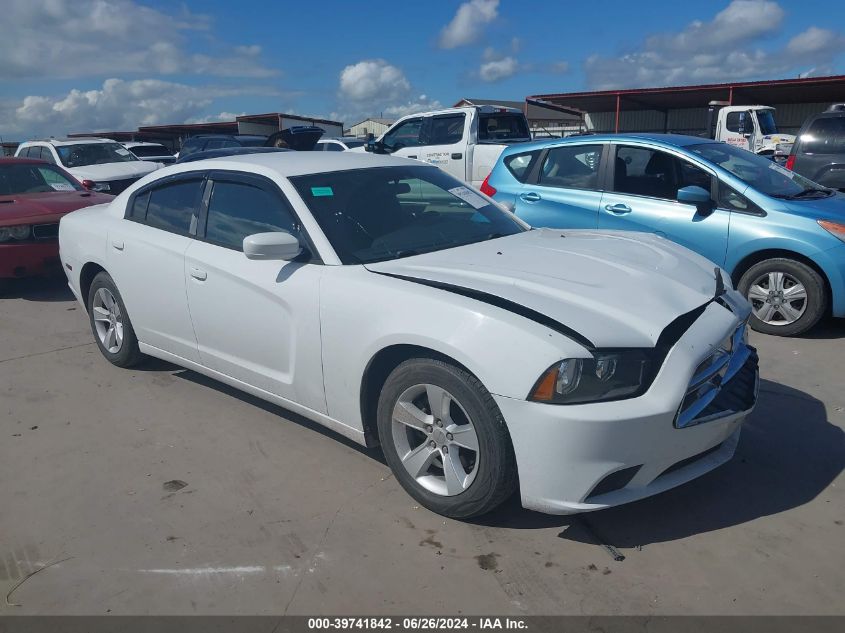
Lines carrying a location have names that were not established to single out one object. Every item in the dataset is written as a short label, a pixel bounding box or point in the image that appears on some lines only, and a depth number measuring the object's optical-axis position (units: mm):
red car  7129
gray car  9602
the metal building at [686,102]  26625
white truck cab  18922
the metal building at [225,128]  33031
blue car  5363
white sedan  2701
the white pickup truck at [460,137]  12188
